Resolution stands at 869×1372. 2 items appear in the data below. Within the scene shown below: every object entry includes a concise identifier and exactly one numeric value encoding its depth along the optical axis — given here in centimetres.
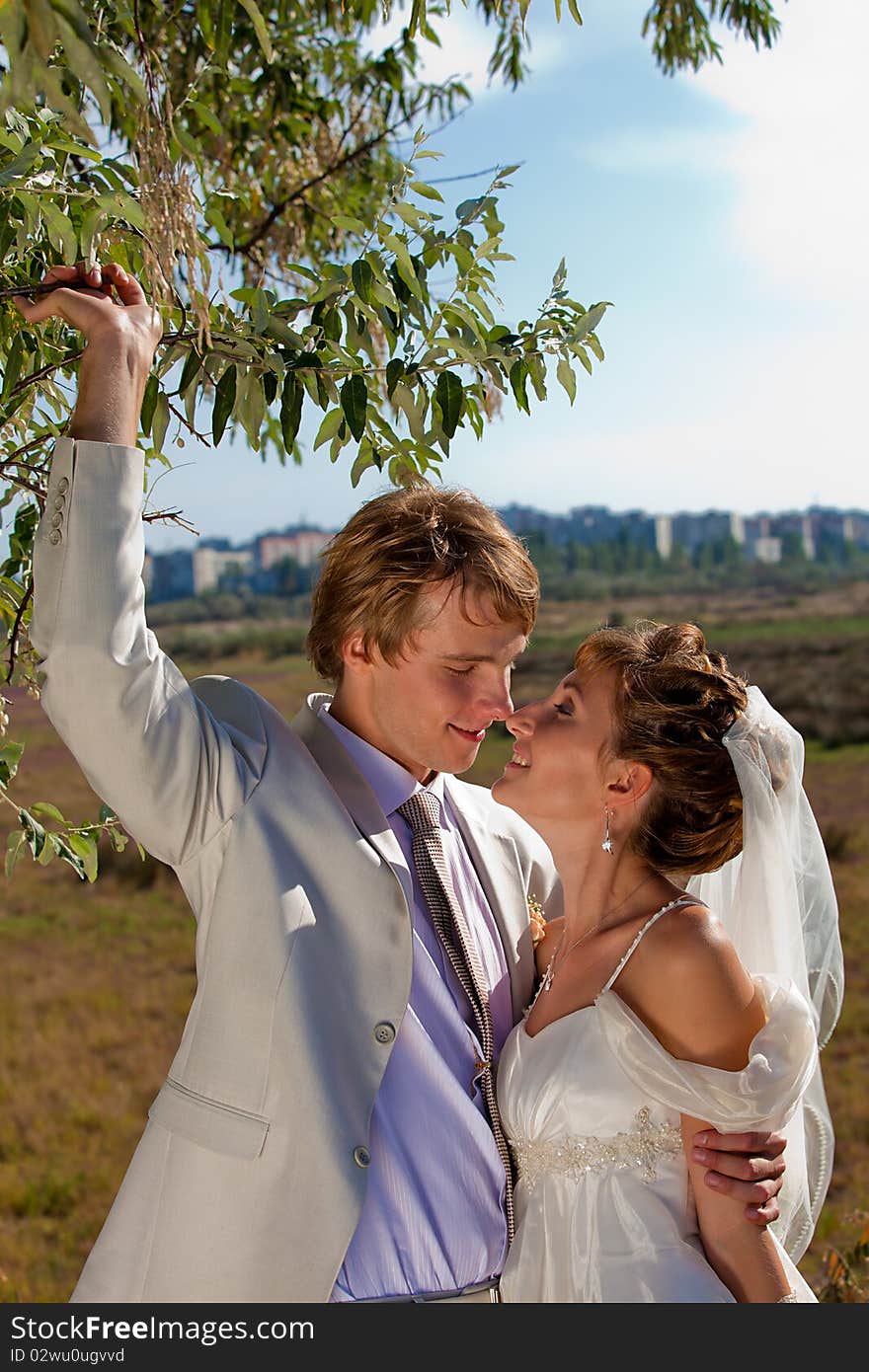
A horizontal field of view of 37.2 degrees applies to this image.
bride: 211
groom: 165
